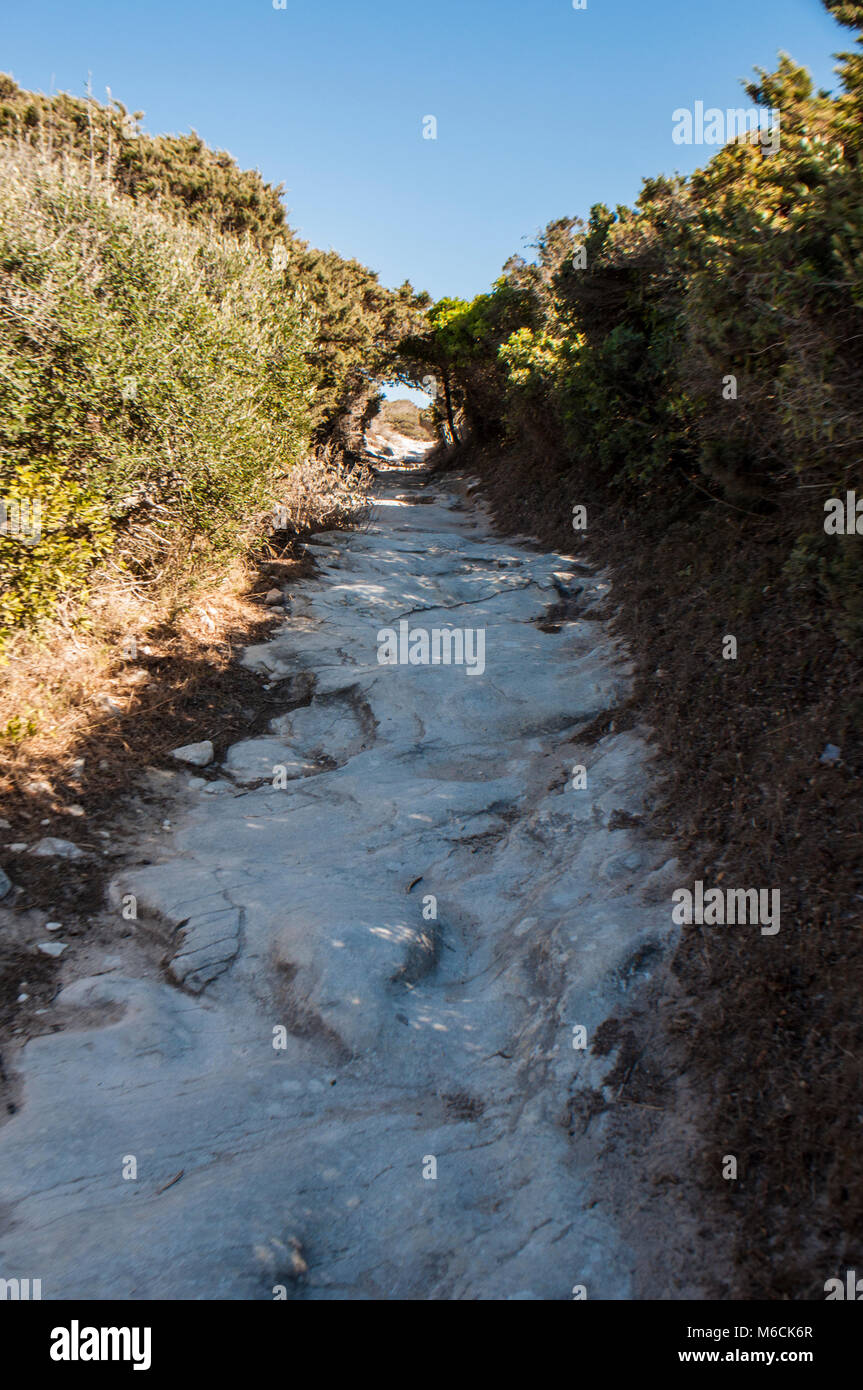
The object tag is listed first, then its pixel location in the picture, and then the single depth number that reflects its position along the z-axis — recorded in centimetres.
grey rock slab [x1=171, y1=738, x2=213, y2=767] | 879
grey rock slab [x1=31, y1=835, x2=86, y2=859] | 695
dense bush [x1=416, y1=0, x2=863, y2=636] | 526
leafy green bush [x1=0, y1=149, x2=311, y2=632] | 873
